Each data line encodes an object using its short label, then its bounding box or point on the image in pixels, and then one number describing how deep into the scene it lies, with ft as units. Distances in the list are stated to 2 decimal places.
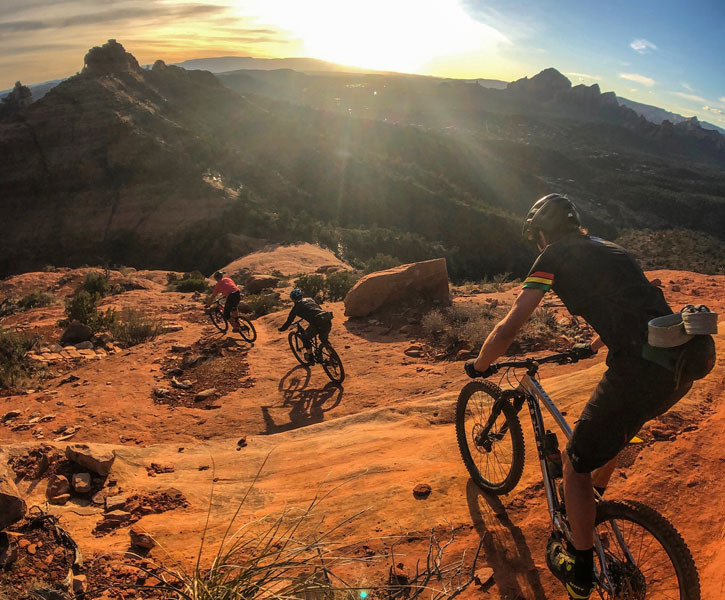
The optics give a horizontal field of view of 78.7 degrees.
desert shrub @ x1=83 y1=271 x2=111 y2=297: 56.59
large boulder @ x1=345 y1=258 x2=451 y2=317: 35.94
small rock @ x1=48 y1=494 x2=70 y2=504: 11.41
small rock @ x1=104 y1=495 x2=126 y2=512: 11.65
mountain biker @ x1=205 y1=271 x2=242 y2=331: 33.14
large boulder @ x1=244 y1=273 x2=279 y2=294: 56.95
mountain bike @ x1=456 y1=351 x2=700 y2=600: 6.79
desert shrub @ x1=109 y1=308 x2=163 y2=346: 34.71
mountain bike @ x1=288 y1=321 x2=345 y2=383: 25.57
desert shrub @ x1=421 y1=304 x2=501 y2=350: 27.48
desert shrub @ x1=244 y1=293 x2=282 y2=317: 43.55
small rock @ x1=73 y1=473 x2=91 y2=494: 12.07
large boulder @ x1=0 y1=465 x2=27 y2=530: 8.25
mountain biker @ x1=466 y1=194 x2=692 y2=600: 6.91
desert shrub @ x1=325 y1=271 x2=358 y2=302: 47.19
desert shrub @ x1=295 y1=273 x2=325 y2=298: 48.00
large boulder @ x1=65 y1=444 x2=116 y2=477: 12.74
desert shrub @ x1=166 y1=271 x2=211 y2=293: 60.85
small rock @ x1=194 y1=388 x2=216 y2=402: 25.00
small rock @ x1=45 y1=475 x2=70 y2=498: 11.74
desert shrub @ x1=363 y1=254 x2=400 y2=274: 61.82
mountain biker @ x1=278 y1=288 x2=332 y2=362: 25.17
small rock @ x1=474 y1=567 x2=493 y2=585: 8.49
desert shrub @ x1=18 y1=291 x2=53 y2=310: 54.29
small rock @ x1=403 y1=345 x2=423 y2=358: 28.24
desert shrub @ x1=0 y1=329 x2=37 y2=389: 25.49
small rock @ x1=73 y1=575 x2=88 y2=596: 7.98
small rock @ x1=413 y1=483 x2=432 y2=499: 11.38
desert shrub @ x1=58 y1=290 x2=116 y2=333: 35.40
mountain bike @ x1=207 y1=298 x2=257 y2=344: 33.68
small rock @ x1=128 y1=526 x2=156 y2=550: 9.65
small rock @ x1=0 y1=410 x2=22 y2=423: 20.99
